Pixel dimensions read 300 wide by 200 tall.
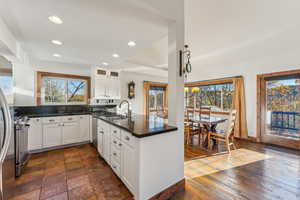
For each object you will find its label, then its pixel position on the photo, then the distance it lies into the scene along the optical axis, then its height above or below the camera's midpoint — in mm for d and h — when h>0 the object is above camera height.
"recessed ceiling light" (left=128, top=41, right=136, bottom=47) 2430 +1101
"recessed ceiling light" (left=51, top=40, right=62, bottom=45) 2367 +1095
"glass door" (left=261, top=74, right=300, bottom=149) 3365 -276
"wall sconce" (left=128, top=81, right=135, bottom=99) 5147 +413
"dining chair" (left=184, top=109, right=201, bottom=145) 3595 -845
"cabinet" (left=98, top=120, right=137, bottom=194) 1574 -776
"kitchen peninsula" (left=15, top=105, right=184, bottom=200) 1473 -726
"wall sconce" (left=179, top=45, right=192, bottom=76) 1830 +503
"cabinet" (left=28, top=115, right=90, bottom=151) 3059 -786
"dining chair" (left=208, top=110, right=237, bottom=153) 3057 -859
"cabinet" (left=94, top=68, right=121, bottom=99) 3730 +490
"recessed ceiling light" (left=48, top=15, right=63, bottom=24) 1660 +1078
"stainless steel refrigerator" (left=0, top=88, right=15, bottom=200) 1122 -430
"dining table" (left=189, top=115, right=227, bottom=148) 3222 -563
